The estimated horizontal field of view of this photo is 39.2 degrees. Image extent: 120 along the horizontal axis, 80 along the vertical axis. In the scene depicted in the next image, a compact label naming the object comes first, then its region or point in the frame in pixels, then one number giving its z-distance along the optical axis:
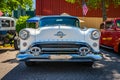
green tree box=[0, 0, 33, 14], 12.27
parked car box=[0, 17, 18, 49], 7.63
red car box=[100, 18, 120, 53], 6.80
